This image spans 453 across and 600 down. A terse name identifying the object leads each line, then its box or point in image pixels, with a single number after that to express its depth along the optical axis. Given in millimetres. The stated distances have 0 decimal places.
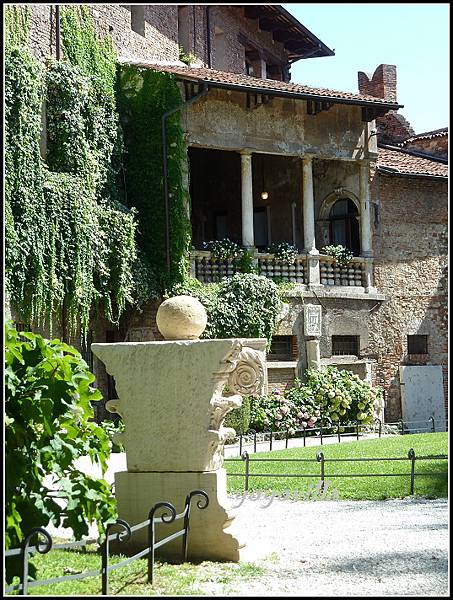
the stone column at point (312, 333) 21031
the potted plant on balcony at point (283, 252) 21078
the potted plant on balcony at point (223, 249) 20203
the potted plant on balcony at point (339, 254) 21766
